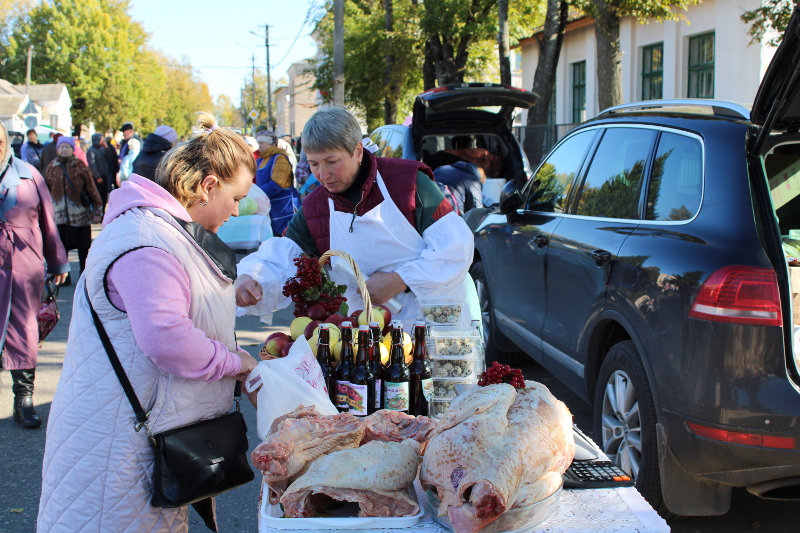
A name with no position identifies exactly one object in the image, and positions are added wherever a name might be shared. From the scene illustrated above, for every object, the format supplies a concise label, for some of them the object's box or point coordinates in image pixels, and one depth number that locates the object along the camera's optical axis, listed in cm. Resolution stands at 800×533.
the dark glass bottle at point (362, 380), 233
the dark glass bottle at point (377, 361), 238
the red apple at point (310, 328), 262
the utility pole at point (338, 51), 1983
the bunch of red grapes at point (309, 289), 284
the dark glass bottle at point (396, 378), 233
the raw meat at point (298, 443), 182
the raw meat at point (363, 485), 172
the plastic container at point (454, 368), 248
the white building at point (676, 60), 1579
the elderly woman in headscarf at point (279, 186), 936
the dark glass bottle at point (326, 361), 243
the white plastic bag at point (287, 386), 223
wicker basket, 258
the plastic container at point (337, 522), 169
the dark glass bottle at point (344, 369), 236
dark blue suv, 281
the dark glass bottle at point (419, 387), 243
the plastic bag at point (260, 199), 832
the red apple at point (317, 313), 280
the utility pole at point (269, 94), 5033
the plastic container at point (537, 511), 169
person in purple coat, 472
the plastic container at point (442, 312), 280
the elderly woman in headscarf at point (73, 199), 903
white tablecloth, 171
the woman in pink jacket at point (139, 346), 204
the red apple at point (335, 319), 266
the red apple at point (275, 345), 262
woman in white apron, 308
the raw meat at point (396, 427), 200
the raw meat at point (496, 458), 159
